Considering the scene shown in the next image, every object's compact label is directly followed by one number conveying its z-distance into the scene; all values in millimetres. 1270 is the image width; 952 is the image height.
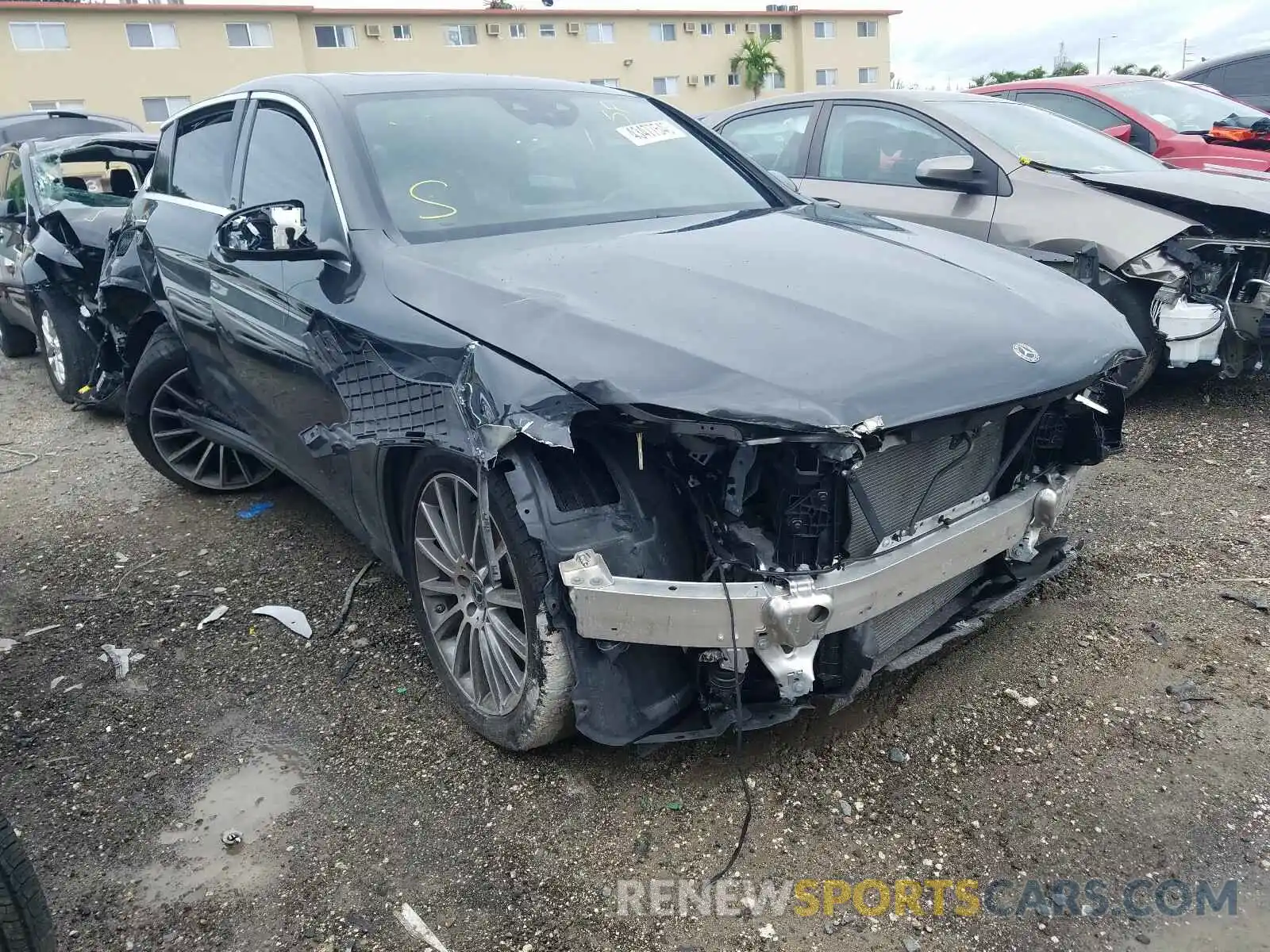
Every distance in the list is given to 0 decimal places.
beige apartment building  31219
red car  6898
